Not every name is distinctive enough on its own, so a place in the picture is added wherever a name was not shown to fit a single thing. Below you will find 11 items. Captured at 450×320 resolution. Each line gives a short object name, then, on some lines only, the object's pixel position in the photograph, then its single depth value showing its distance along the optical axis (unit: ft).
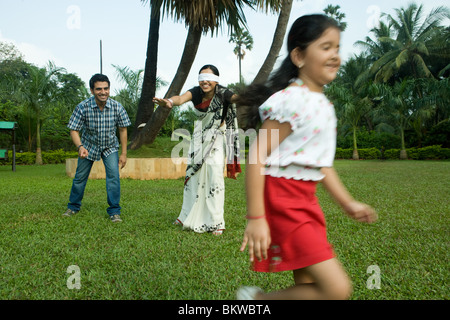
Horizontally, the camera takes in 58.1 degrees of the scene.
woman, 13.73
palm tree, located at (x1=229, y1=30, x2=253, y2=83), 132.36
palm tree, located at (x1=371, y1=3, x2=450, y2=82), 103.71
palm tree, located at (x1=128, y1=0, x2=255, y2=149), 32.89
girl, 4.91
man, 15.49
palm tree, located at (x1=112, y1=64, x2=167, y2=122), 78.51
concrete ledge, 33.65
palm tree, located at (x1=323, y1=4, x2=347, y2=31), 130.21
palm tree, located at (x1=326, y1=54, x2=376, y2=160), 83.05
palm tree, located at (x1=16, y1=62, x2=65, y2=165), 60.08
